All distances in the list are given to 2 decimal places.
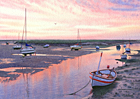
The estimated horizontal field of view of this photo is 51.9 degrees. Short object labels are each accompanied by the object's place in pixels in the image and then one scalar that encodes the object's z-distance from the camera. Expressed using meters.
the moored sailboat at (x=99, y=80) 13.87
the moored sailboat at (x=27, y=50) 41.45
